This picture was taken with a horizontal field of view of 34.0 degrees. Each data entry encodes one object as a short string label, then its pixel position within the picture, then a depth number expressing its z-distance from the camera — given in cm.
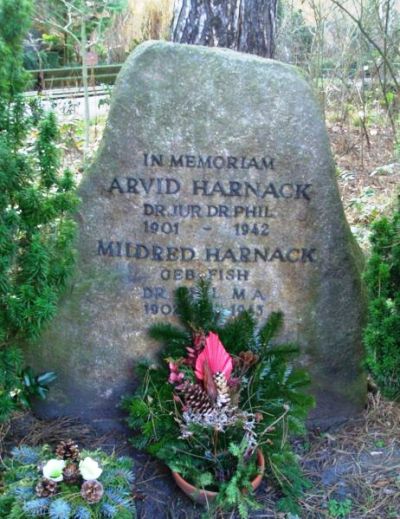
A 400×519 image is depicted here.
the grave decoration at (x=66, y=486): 221
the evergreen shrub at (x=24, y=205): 242
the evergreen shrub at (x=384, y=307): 271
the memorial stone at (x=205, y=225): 277
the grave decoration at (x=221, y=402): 253
